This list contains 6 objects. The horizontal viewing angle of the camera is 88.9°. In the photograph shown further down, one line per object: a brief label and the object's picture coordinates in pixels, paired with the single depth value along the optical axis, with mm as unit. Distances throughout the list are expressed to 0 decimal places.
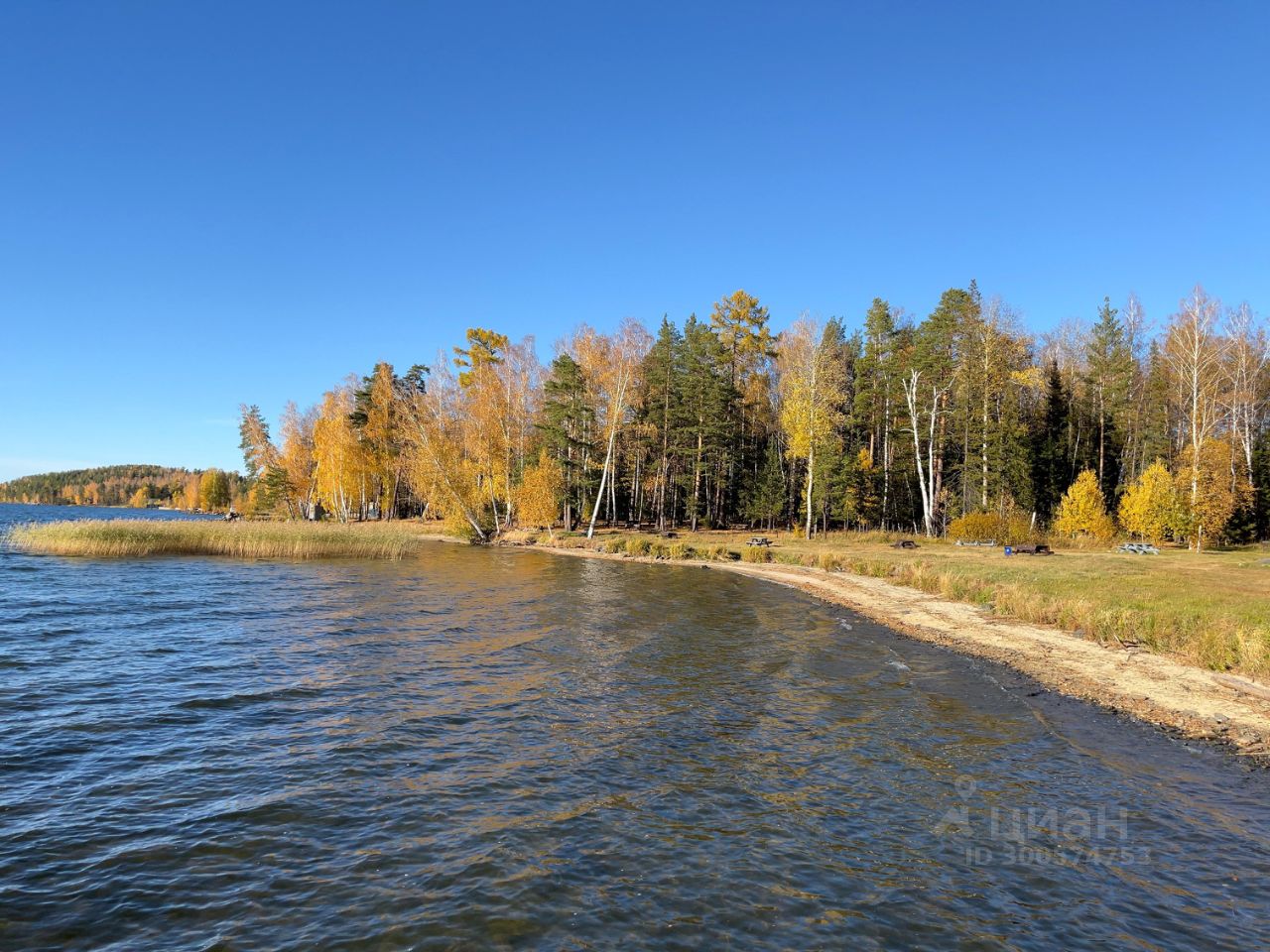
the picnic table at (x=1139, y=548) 40562
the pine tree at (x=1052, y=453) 55375
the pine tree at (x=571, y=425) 55406
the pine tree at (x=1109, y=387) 57188
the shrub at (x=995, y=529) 45156
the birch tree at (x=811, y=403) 52156
